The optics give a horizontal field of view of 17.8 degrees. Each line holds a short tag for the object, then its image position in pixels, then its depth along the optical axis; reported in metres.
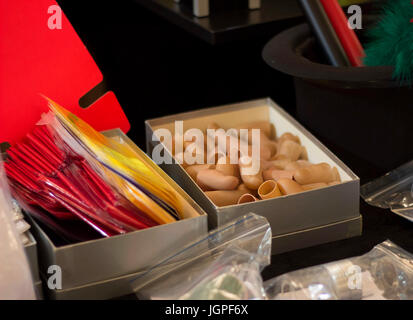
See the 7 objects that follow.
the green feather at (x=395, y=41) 1.68
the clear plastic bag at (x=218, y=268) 1.48
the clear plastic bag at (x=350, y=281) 1.51
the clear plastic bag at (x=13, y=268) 1.46
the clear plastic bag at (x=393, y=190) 1.72
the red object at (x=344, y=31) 1.82
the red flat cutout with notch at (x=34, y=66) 1.70
